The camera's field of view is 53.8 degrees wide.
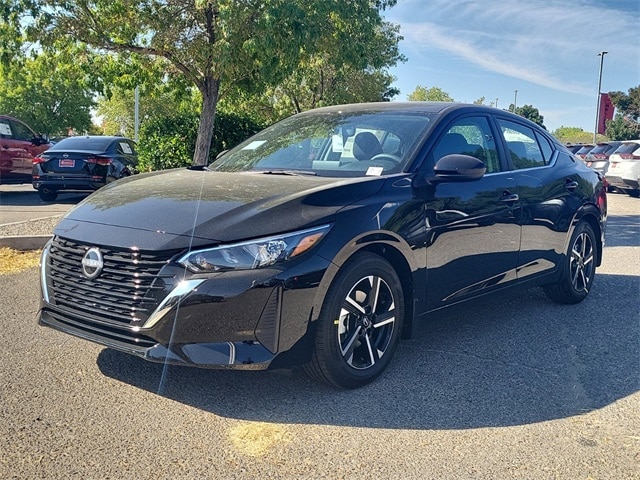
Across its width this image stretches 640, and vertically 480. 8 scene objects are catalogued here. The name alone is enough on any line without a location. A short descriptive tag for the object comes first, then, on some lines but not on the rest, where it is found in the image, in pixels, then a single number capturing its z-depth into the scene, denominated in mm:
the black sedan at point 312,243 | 3162
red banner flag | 59725
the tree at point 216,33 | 8641
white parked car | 18328
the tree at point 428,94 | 61656
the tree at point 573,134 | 88250
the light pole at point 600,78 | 50656
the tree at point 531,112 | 82562
